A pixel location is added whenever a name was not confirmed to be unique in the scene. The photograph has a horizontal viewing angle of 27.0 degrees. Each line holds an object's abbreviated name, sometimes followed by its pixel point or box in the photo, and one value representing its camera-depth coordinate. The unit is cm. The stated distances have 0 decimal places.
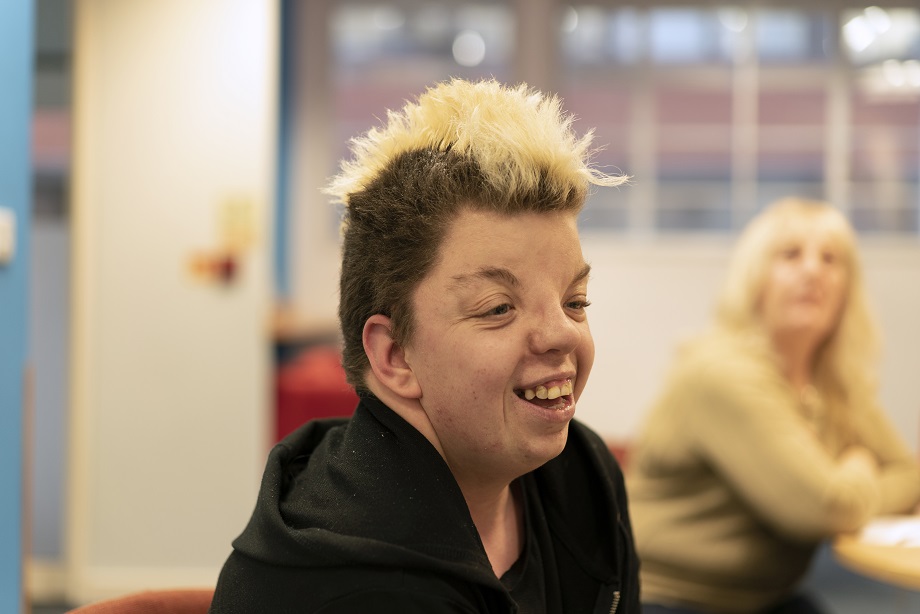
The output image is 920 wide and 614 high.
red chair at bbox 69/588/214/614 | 146
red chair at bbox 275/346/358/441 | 437
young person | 131
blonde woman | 204
